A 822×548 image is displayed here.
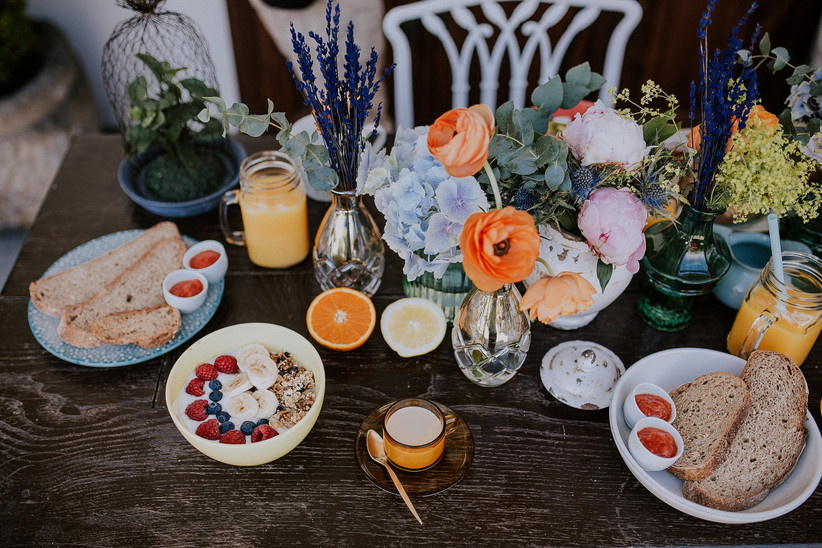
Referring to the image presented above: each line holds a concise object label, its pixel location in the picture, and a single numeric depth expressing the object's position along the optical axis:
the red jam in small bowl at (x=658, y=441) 1.01
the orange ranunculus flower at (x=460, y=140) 0.78
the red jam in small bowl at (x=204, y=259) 1.35
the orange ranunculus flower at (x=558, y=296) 0.86
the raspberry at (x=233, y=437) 1.02
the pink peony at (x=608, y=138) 0.93
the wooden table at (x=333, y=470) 1.00
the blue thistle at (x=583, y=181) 0.97
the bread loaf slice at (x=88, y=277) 1.29
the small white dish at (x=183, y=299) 1.26
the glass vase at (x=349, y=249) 1.25
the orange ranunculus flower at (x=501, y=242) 0.80
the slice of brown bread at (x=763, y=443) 1.00
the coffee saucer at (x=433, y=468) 1.05
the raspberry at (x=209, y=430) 1.03
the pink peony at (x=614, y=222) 0.95
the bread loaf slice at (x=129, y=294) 1.22
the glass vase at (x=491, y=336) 1.09
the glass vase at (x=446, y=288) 1.23
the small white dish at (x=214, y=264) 1.31
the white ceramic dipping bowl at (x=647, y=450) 0.98
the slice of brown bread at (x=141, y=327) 1.21
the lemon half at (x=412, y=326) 1.21
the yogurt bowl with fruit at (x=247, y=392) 1.02
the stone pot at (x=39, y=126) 2.39
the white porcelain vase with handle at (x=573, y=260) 1.09
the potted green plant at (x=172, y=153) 1.42
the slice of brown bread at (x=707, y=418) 1.01
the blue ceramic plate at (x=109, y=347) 1.21
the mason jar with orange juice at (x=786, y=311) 1.08
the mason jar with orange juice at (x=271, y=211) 1.31
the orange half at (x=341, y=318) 1.23
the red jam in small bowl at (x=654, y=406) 1.07
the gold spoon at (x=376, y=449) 1.06
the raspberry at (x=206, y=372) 1.11
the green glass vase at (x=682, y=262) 1.17
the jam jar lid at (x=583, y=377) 1.14
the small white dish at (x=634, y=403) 1.05
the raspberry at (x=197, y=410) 1.05
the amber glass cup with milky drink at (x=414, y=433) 1.01
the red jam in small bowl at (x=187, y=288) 1.29
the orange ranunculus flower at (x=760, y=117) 1.08
